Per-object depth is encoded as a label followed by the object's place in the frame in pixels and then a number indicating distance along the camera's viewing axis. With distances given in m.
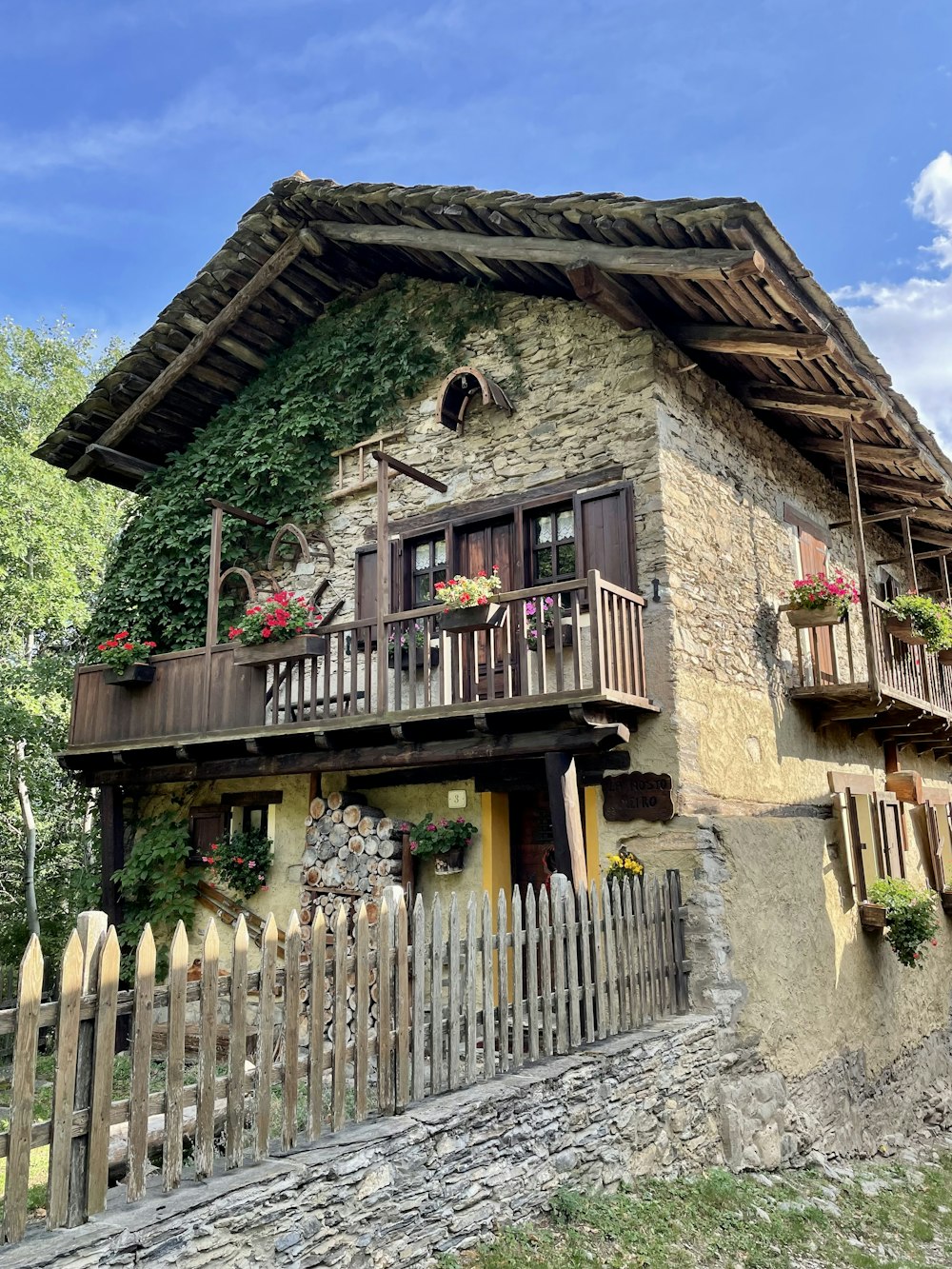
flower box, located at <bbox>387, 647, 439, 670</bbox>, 9.27
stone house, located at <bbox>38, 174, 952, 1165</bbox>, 7.69
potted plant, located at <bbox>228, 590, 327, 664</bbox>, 8.63
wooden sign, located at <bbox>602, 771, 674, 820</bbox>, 7.64
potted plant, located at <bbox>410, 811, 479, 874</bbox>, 8.60
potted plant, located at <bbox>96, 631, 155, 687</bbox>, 9.70
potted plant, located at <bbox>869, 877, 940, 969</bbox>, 9.55
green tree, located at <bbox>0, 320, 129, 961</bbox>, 15.21
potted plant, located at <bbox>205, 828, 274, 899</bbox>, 9.84
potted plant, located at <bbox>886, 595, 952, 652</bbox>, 10.73
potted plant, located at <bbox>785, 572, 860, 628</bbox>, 9.41
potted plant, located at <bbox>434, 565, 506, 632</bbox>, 7.61
